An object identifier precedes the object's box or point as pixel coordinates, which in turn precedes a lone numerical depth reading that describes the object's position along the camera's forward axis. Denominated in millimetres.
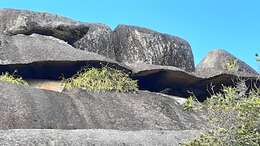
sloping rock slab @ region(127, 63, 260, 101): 12496
